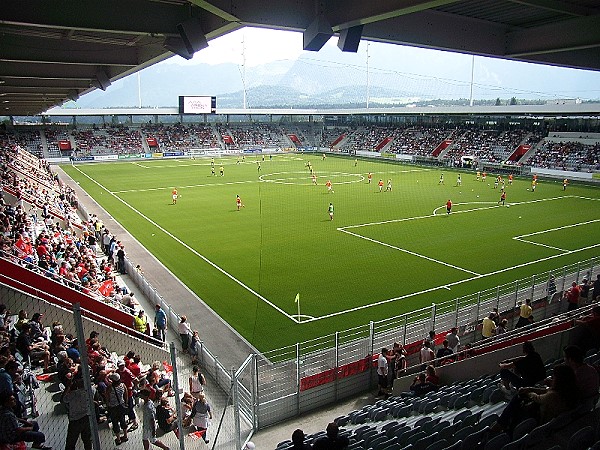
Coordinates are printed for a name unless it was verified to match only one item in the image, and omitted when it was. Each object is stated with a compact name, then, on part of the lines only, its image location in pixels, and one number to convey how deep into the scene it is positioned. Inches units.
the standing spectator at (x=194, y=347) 464.4
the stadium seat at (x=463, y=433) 205.8
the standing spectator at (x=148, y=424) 270.5
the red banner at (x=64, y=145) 2436.0
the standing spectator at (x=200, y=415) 318.0
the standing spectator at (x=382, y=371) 404.2
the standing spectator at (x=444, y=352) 388.2
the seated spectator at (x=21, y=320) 344.0
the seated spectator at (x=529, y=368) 218.5
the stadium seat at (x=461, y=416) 234.2
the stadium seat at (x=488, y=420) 215.5
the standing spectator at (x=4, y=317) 309.6
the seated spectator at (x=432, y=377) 353.7
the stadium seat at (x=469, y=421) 224.1
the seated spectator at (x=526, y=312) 451.8
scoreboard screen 2682.1
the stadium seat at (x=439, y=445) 201.5
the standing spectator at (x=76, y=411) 242.8
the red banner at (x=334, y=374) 396.5
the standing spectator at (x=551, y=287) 542.8
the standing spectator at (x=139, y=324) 467.8
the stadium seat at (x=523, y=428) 187.6
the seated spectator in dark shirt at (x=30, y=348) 310.5
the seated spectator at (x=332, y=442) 199.0
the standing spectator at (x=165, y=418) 295.0
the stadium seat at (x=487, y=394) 265.3
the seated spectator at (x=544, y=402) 184.9
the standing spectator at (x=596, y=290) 478.0
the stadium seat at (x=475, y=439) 191.5
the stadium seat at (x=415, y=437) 219.7
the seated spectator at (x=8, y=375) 227.9
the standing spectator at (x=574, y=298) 500.1
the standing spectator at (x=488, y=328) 439.8
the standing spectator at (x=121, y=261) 735.1
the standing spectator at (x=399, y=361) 412.5
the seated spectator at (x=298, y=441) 192.4
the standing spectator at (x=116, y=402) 276.2
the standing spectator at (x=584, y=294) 524.1
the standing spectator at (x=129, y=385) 291.7
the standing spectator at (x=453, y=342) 423.8
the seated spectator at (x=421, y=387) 347.3
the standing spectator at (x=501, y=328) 429.9
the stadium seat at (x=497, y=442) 181.2
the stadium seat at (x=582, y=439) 170.1
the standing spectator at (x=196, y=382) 347.3
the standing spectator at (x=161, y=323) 500.7
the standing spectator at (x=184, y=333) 490.3
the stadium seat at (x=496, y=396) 257.8
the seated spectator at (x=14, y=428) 204.2
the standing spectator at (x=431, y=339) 416.9
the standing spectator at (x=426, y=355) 399.8
